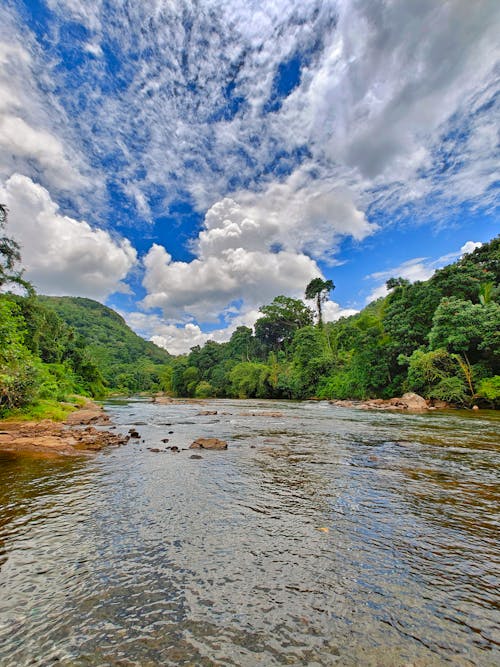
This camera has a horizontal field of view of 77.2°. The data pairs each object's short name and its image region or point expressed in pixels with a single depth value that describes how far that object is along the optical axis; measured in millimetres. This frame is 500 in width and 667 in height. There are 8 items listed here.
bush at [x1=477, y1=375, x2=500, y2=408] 22891
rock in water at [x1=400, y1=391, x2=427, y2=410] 26594
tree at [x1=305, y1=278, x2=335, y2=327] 67625
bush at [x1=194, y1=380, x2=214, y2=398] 72312
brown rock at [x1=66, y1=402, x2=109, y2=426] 18305
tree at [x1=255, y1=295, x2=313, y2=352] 77875
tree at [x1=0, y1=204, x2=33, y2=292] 18203
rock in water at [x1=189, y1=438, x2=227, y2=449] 11430
